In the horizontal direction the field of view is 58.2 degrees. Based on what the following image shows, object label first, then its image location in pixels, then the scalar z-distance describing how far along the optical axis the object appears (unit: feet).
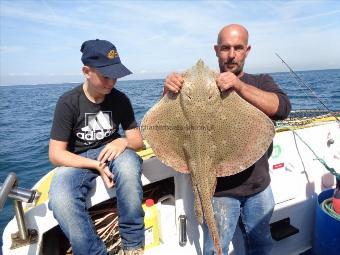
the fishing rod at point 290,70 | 12.20
